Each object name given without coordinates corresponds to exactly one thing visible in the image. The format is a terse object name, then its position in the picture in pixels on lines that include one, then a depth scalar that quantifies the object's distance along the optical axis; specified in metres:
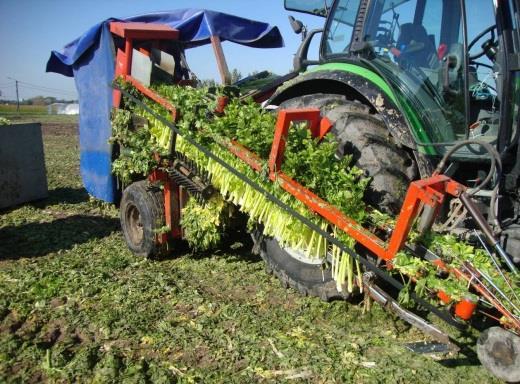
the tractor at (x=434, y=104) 3.03
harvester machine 2.60
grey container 6.29
